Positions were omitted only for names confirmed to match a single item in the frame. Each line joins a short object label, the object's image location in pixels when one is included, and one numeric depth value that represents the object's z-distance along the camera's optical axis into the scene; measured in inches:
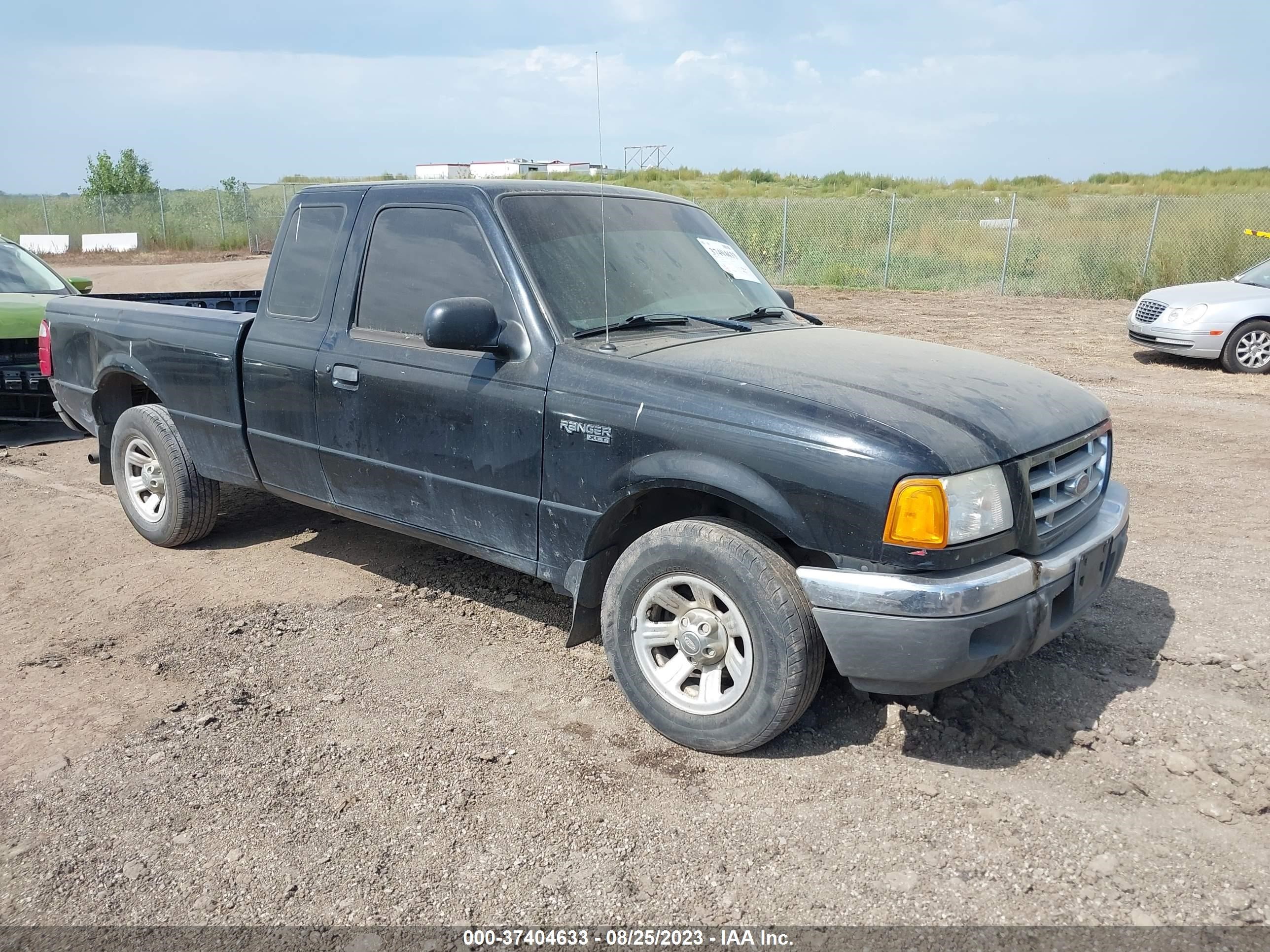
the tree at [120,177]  1544.0
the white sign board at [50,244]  1360.7
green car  316.2
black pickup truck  119.8
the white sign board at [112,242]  1330.0
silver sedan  458.0
